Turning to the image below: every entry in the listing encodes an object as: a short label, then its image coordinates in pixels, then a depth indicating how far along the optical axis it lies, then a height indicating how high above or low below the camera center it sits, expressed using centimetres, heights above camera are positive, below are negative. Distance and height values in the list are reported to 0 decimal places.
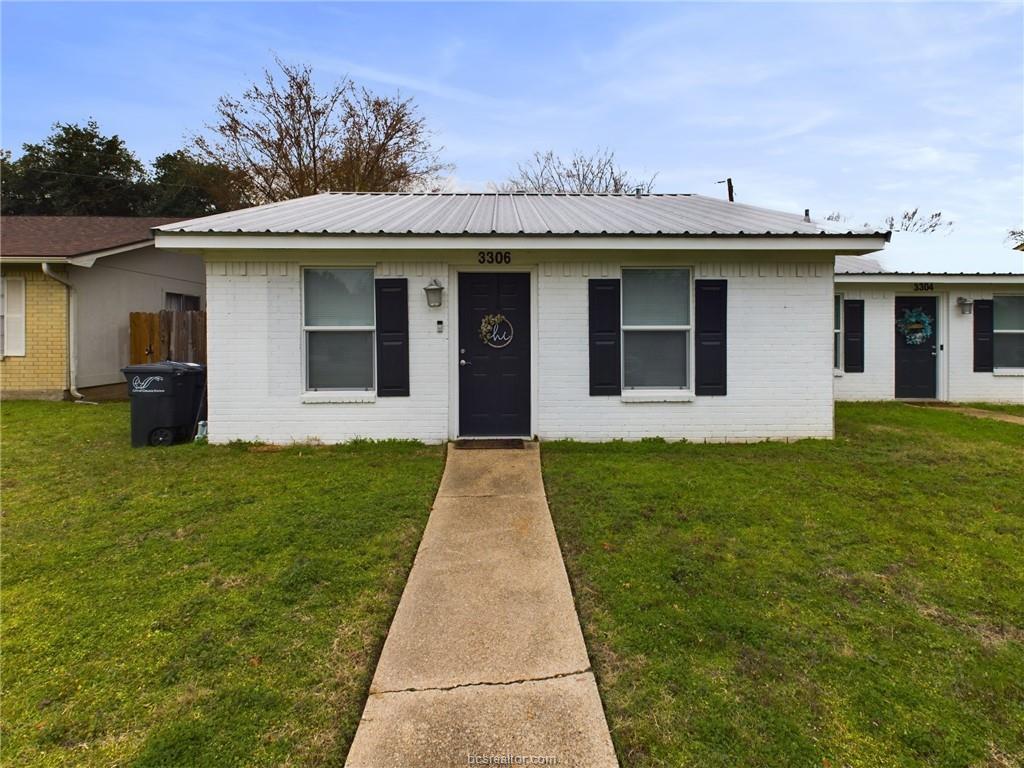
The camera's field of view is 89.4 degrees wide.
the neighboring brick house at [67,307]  994 +131
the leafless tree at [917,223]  2375 +681
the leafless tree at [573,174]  2295 +882
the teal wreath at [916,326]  998 +80
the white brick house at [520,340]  632 +38
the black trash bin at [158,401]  629 -35
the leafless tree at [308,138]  2016 +929
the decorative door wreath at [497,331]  654 +49
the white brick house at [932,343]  985 +47
